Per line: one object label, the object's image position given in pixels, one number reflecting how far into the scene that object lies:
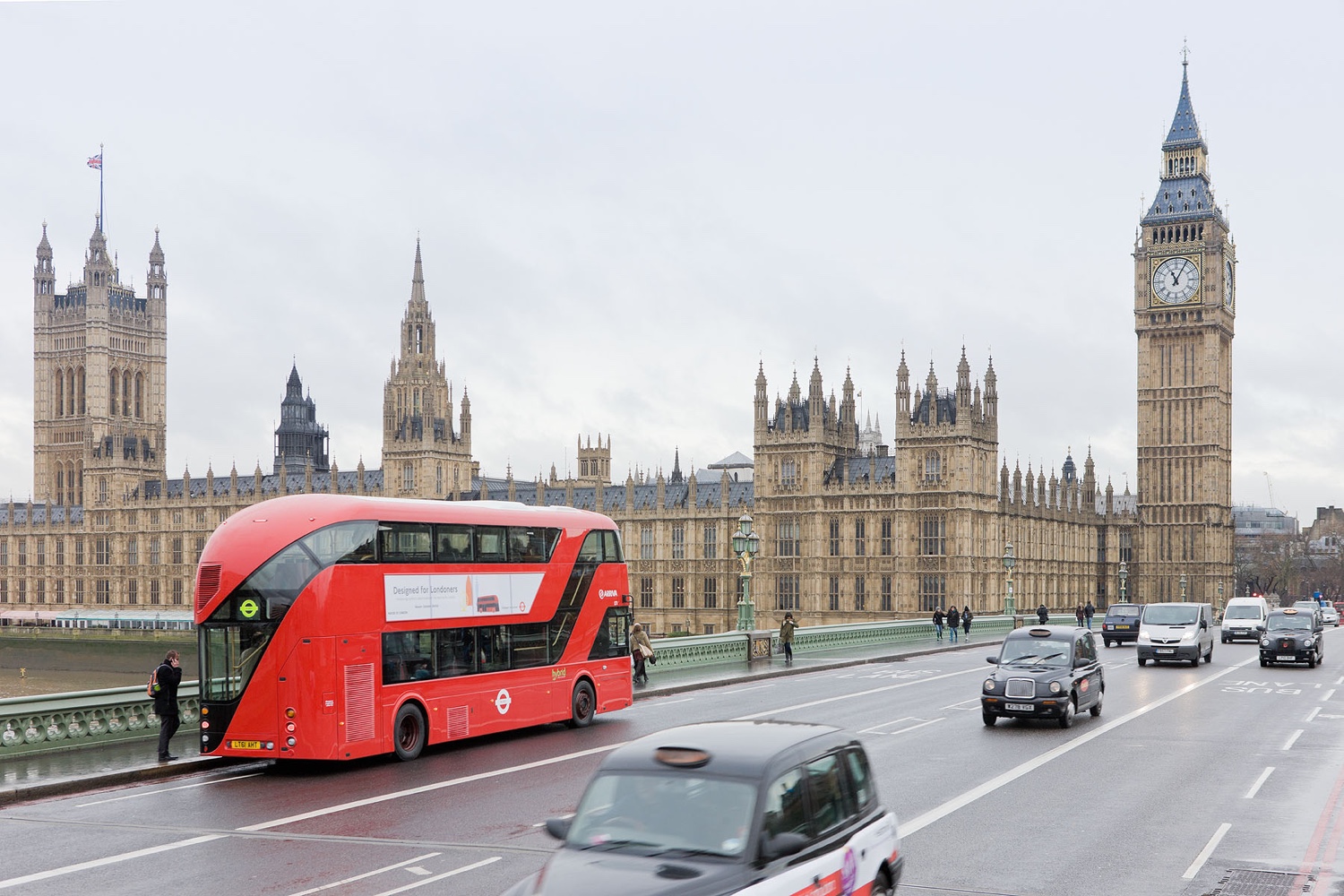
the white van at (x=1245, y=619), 55.53
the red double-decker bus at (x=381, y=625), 19.02
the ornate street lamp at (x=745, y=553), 40.62
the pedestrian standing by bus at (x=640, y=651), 32.03
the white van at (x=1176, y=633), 40.09
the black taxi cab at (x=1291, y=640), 39.56
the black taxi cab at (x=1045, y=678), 24.38
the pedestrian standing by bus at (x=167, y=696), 20.23
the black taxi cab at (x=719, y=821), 8.57
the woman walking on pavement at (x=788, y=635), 40.47
